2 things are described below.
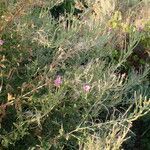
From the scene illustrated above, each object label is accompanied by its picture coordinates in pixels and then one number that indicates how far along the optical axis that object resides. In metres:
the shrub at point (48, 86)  2.66
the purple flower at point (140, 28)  4.50
